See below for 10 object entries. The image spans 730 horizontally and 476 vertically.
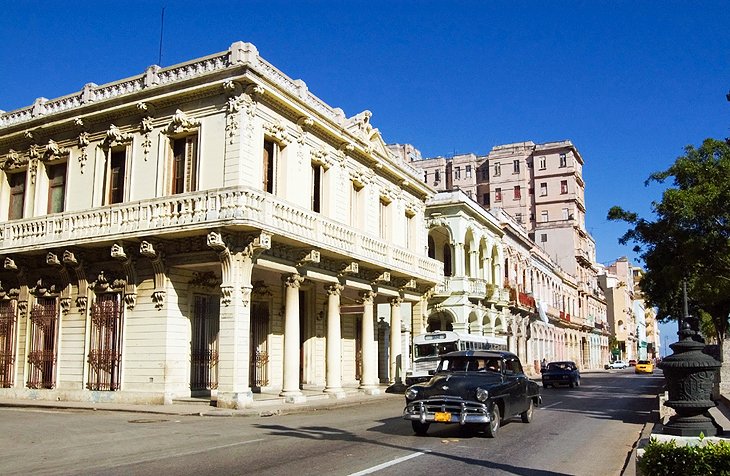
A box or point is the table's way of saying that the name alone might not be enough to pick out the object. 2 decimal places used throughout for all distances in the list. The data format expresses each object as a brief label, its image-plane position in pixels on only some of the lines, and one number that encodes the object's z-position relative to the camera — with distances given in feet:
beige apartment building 254.47
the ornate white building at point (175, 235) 67.97
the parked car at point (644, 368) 225.41
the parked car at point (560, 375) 116.98
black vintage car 40.65
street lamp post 22.95
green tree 55.83
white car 297.74
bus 91.91
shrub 19.04
